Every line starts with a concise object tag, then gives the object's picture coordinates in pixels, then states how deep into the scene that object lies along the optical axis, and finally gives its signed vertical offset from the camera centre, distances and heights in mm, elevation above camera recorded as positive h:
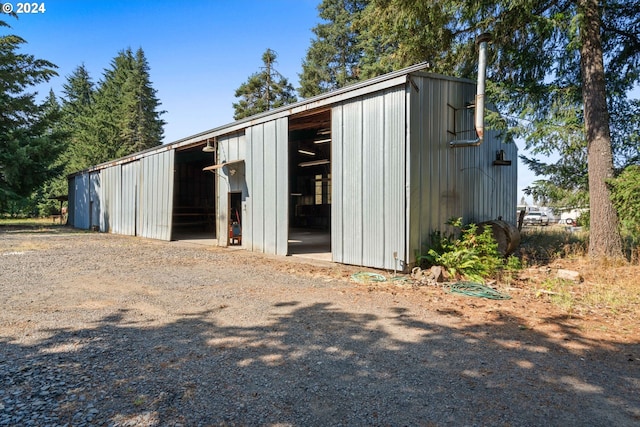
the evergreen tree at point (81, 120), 35656 +9759
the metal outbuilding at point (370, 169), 7496 +1090
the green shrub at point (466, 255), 7059 -937
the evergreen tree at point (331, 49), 29719 +13490
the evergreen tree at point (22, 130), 21641 +5281
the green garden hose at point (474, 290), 5839 -1377
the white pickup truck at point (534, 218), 28417 -793
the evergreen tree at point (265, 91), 32219 +10897
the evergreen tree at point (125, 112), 36031 +10653
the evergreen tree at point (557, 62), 8070 +3813
